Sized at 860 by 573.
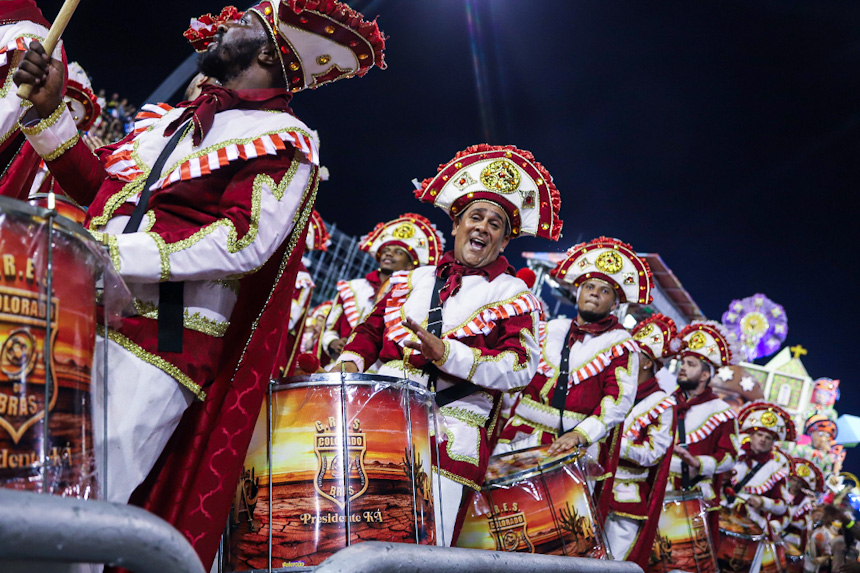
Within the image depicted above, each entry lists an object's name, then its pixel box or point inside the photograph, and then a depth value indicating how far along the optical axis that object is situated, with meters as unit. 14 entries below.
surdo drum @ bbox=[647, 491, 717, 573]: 6.25
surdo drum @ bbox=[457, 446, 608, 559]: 3.80
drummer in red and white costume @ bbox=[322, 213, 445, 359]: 7.98
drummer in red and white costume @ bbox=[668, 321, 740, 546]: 8.30
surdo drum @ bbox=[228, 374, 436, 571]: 2.69
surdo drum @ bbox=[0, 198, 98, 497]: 1.56
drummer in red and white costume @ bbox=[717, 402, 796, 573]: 10.69
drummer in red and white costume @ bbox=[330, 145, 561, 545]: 3.64
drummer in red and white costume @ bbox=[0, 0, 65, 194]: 3.16
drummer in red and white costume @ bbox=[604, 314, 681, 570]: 6.29
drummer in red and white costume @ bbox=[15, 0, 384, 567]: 2.37
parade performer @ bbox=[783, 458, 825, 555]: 13.30
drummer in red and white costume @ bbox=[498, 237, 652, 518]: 5.49
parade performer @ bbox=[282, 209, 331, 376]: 7.32
